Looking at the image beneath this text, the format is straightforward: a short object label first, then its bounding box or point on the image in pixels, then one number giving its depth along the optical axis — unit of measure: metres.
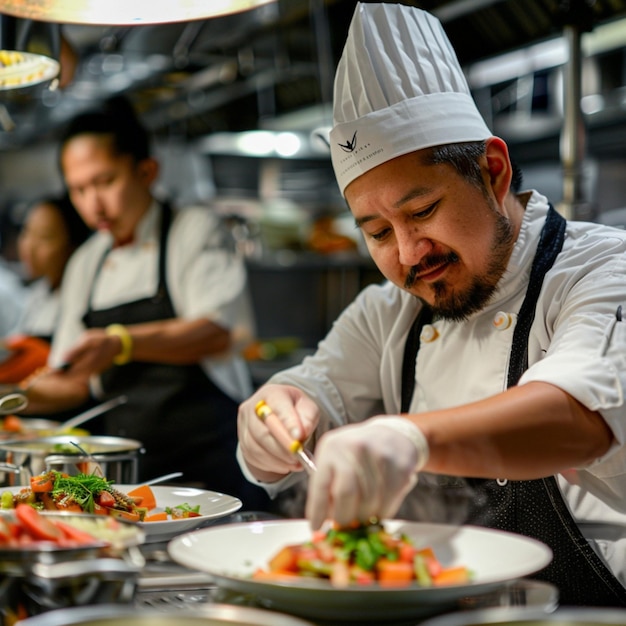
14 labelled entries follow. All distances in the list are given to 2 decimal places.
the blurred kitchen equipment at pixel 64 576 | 0.96
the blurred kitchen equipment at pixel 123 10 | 1.78
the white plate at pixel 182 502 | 1.35
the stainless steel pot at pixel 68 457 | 1.69
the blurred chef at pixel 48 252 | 4.58
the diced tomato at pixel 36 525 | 1.10
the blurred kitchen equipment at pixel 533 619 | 0.82
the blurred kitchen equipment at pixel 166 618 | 0.84
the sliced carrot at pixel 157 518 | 1.44
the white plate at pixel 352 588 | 0.97
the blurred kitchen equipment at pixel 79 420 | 2.51
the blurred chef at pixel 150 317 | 3.14
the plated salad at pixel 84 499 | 1.44
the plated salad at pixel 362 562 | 1.01
